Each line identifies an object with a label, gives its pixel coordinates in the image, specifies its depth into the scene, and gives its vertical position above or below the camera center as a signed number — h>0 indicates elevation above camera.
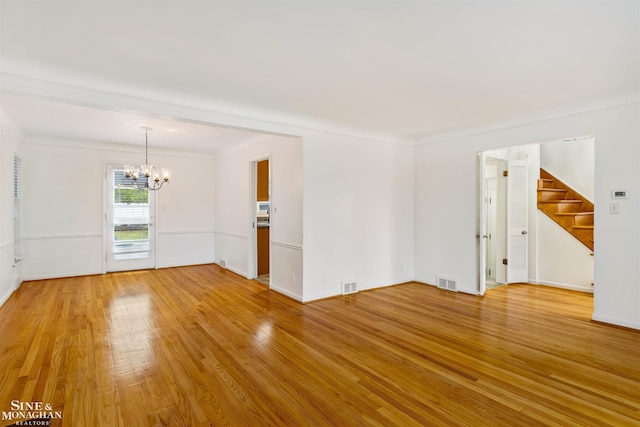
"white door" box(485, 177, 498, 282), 6.09 -0.17
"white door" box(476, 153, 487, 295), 5.00 -0.18
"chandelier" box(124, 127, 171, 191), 5.68 +0.71
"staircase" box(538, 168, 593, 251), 5.35 +0.10
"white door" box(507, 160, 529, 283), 5.71 -0.16
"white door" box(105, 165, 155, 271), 6.58 -0.24
